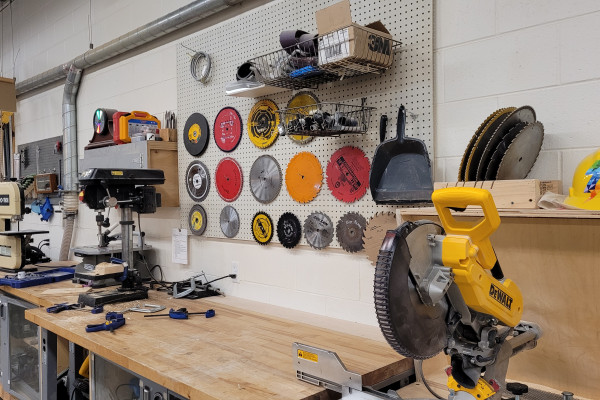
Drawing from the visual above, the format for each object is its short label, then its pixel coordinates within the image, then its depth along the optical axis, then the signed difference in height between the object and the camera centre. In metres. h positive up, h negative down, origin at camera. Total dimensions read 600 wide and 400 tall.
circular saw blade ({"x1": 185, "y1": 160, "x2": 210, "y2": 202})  2.62 +0.07
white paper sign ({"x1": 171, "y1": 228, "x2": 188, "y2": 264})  2.79 -0.33
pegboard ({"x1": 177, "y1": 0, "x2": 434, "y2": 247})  1.71 +0.44
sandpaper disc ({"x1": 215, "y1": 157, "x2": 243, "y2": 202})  2.43 +0.07
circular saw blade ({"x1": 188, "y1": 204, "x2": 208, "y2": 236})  2.64 -0.16
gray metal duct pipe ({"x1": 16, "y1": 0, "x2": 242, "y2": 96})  2.49 +0.99
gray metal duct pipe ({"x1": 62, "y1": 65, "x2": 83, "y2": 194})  3.78 +0.52
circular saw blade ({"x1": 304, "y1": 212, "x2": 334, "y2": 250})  2.00 -0.17
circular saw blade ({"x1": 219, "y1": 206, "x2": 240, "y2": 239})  2.45 -0.16
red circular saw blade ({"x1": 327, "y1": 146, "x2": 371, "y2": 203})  1.87 +0.07
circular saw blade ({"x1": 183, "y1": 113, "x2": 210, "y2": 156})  2.60 +0.33
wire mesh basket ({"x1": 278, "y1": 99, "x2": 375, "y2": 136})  1.73 +0.26
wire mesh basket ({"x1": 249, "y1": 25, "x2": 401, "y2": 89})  1.55 +0.48
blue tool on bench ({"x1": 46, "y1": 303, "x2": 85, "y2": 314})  2.12 -0.53
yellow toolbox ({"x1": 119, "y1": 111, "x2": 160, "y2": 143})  2.80 +0.40
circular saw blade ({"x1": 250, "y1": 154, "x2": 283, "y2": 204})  2.23 +0.06
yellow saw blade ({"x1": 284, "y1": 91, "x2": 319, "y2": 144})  2.04 +0.39
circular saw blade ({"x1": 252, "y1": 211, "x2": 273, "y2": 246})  2.27 -0.18
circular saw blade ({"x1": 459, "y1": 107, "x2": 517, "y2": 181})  1.34 +0.15
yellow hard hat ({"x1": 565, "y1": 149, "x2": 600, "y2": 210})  1.18 +0.01
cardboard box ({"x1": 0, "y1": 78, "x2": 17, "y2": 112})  4.45 +0.94
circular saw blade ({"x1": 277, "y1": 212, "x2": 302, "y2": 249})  2.13 -0.18
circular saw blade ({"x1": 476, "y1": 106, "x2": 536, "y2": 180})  1.33 +0.15
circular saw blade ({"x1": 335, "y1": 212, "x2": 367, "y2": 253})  1.88 -0.16
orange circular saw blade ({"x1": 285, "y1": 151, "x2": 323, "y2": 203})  2.05 +0.06
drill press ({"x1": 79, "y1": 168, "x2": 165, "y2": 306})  2.34 -0.03
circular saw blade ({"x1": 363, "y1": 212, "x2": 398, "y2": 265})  1.77 -0.15
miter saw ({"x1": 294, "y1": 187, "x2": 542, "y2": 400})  0.91 -0.21
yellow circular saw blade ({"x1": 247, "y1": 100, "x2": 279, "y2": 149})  2.22 +0.33
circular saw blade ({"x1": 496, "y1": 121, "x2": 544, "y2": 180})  1.32 +0.11
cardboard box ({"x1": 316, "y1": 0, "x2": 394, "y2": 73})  1.54 +0.50
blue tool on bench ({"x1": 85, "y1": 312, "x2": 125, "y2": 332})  1.83 -0.52
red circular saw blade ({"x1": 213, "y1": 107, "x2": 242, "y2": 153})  2.42 +0.33
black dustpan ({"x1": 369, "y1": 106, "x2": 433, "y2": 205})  1.64 +0.07
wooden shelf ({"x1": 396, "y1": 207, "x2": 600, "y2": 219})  1.13 -0.06
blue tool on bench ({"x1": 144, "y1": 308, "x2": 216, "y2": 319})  2.01 -0.53
